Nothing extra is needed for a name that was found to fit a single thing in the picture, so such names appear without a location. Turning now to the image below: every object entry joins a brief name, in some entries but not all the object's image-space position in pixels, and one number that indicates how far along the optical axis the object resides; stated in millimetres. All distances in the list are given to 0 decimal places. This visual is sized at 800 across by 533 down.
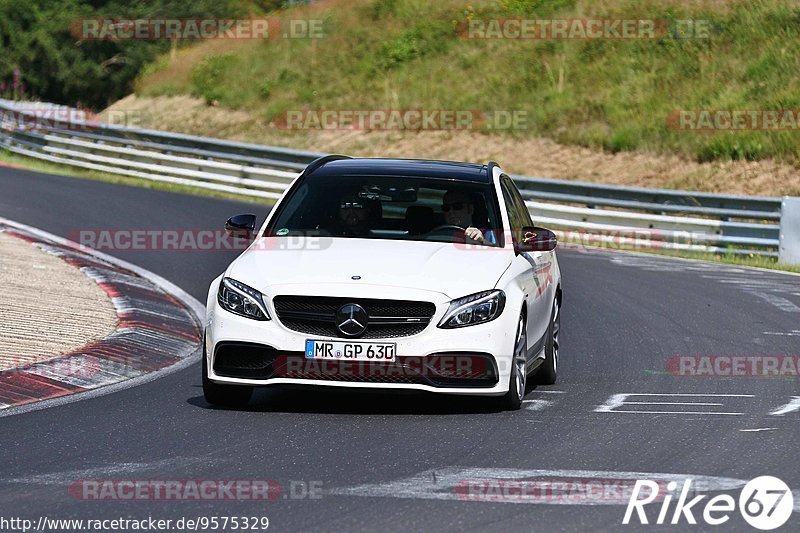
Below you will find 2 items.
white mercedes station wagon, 17562
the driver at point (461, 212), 19922
